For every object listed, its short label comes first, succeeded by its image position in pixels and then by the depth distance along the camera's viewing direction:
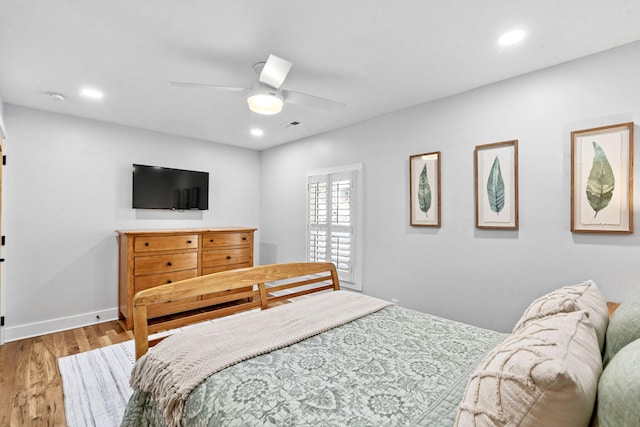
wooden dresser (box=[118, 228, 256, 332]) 3.66
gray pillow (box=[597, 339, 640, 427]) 0.64
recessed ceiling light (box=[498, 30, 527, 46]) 2.03
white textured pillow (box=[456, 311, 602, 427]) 0.68
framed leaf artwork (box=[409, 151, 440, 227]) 3.16
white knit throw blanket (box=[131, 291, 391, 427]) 1.30
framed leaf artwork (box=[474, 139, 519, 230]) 2.65
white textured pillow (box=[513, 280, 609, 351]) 1.18
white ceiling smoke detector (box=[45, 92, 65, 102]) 3.02
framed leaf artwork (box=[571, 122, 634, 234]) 2.13
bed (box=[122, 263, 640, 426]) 0.74
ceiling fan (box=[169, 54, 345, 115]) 2.10
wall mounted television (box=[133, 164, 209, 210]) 4.15
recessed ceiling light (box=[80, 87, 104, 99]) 2.95
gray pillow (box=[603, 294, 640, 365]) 1.03
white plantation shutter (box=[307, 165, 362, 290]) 3.92
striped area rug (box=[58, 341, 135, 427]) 2.07
